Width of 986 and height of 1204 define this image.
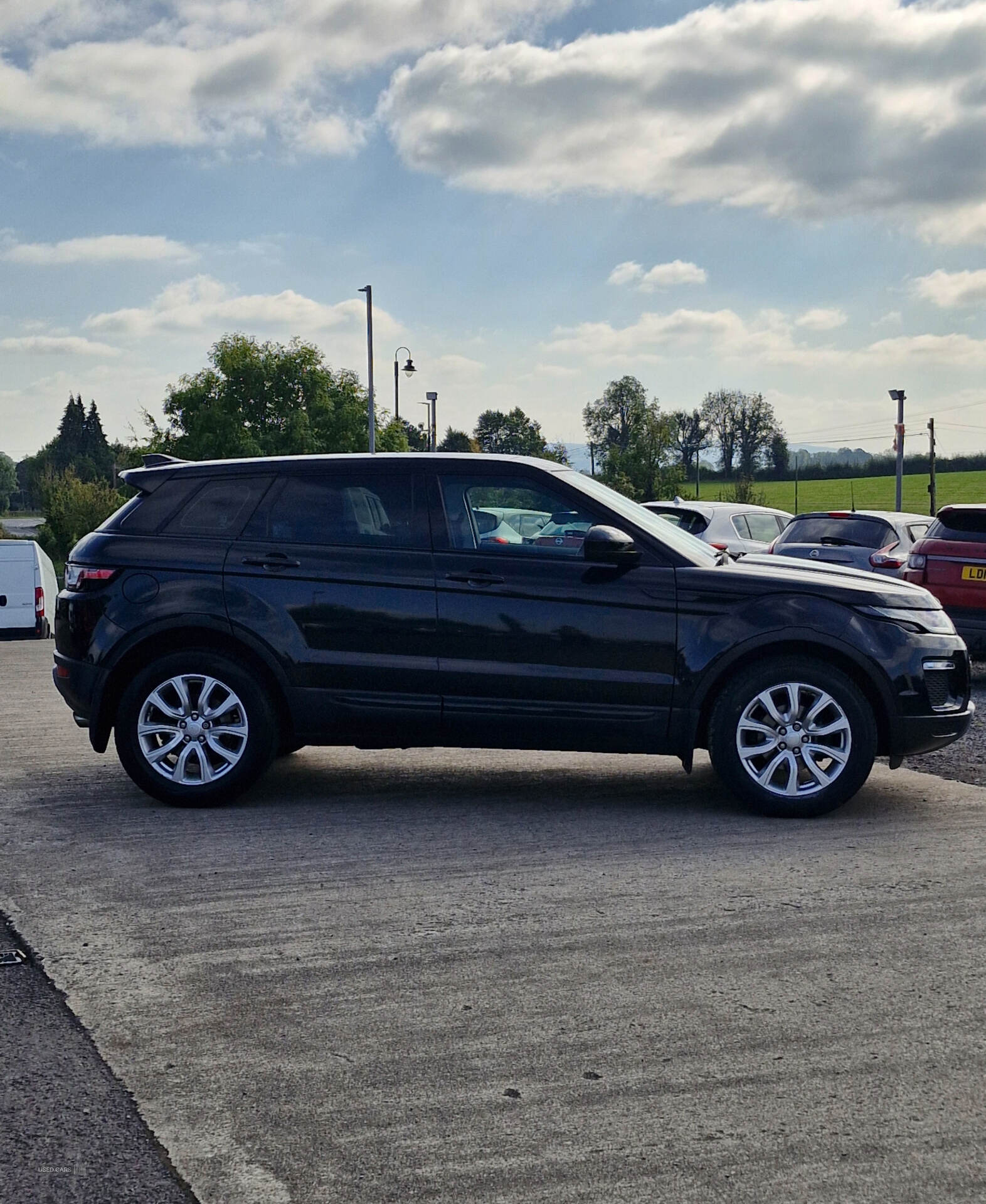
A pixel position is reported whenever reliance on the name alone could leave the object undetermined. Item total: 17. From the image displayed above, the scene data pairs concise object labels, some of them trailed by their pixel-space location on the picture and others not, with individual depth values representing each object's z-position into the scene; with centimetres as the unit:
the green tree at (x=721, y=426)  14250
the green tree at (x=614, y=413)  14038
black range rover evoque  657
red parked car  1202
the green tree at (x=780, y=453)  13788
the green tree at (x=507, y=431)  13850
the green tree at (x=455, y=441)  13250
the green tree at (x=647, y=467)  9050
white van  2005
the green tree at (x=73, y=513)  7288
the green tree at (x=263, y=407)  7688
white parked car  1859
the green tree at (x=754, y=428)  14188
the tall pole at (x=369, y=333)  4559
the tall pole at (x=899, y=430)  4450
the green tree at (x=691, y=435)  13750
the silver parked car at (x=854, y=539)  1627
